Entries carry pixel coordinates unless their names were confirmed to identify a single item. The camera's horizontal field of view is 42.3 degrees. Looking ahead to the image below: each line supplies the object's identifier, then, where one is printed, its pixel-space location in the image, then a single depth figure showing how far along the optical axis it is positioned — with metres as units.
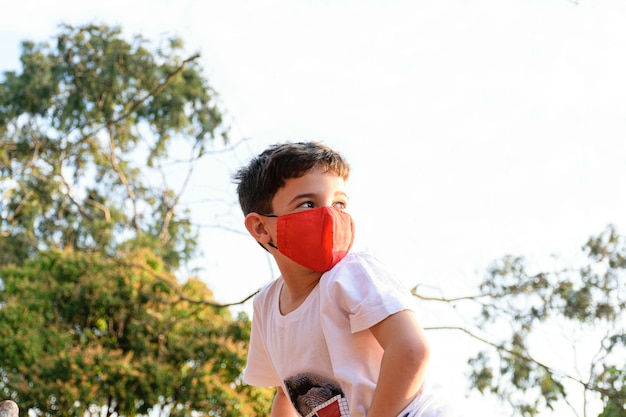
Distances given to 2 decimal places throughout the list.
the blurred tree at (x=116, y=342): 6.63
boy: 1.85
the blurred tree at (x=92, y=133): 11.19
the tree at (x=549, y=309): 6.81
